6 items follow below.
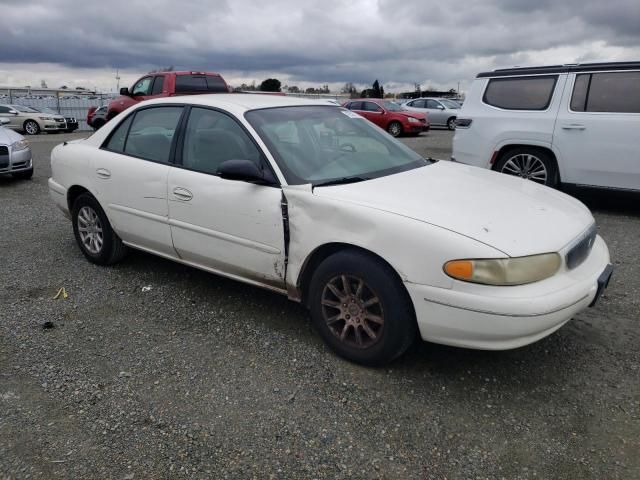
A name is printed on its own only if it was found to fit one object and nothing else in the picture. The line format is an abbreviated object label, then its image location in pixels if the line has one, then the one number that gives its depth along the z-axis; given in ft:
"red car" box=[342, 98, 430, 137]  64.59
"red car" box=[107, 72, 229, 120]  44.86
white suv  20.61
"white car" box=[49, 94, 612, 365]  8.68
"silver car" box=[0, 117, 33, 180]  29.27
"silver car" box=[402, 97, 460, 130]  77.82
